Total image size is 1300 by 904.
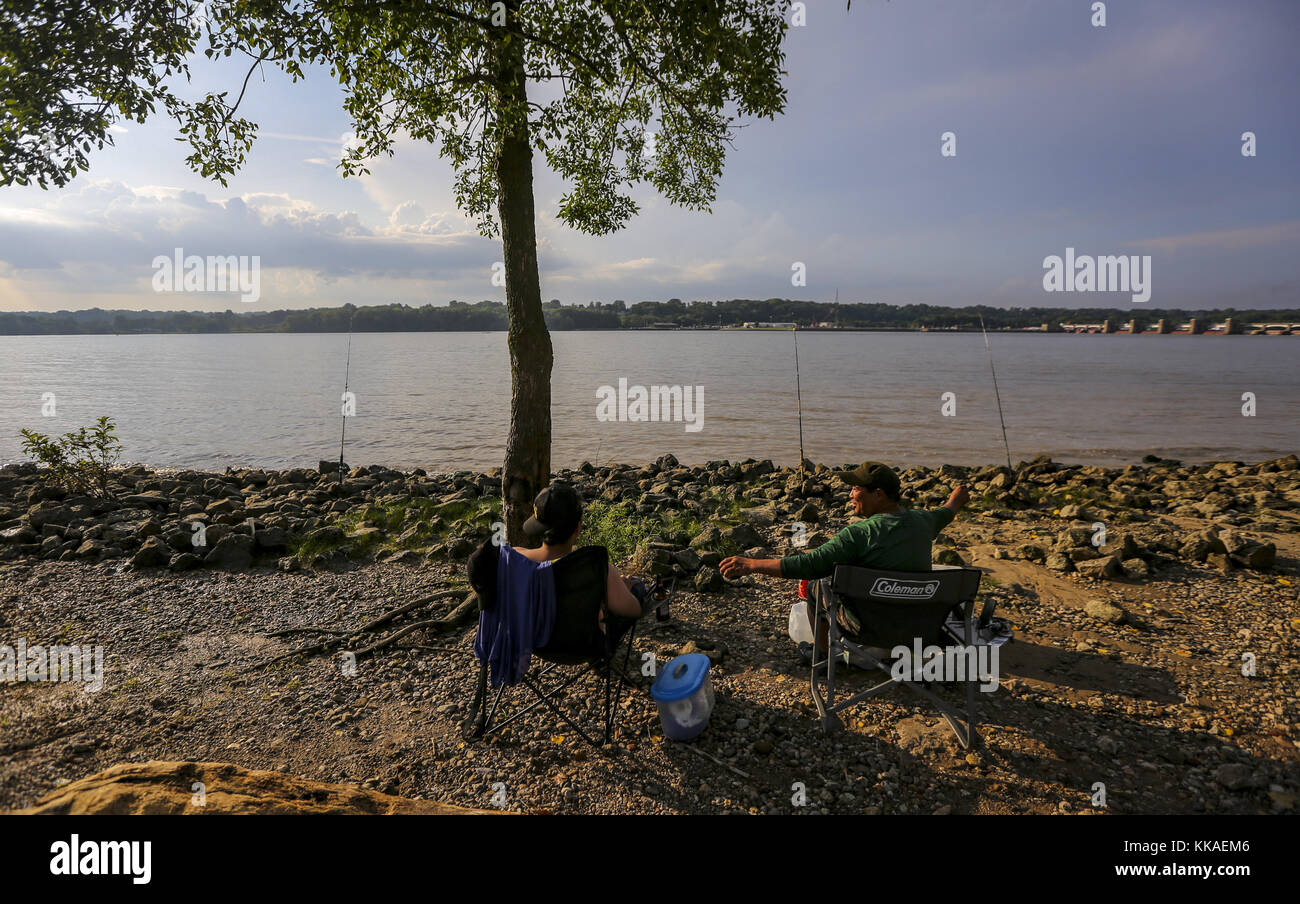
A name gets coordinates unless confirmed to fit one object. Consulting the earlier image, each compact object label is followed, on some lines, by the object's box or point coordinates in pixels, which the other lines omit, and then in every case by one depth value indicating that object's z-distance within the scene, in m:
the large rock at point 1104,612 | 5.29
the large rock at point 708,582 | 6.15
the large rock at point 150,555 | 7.10
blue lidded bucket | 3.83
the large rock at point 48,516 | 8.68
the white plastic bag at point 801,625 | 4.62
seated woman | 3.69
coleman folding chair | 3.59
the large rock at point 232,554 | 7.22
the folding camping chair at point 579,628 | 3.56
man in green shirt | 3.82
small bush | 10.20
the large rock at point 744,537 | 7.44
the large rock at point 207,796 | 2.61
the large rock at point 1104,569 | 6.16
